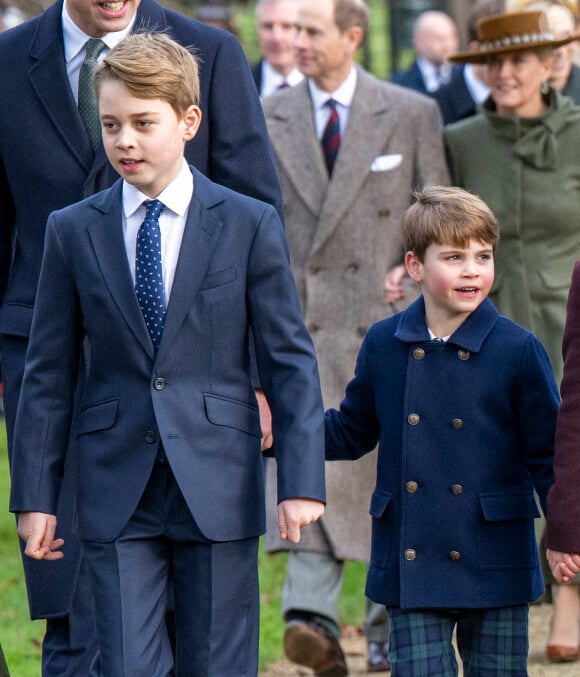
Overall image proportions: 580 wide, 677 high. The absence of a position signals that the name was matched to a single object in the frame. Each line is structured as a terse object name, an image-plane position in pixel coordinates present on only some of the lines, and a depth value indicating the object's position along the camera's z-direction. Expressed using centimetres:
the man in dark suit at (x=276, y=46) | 2034
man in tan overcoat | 1441
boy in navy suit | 893
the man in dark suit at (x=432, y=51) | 2748
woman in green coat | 1417
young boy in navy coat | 974
